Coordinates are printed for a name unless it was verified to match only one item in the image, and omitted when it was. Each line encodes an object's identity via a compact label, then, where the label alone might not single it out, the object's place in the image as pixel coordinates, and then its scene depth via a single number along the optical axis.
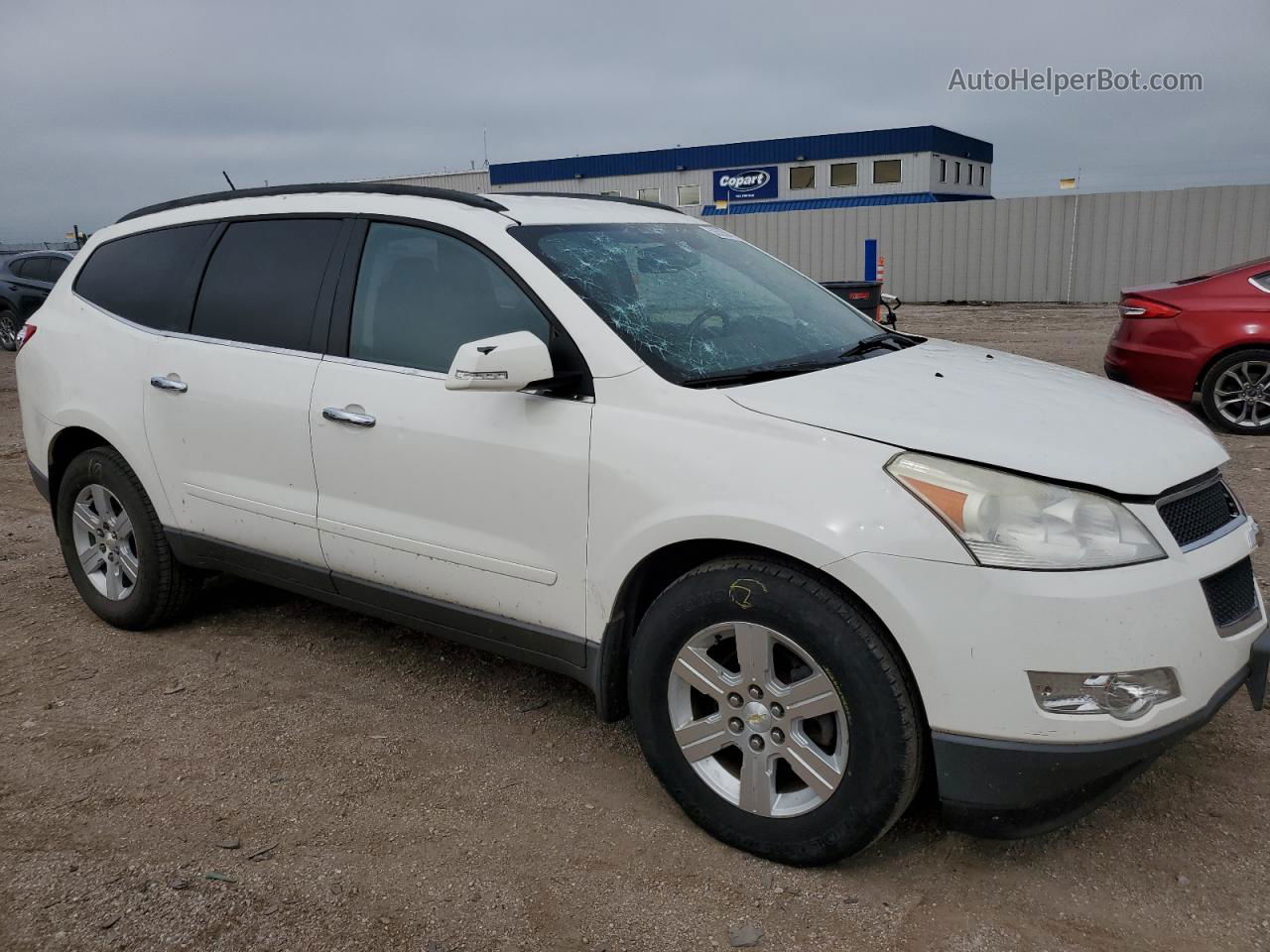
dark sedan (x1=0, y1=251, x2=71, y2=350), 16.23
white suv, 2.41
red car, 8.15
